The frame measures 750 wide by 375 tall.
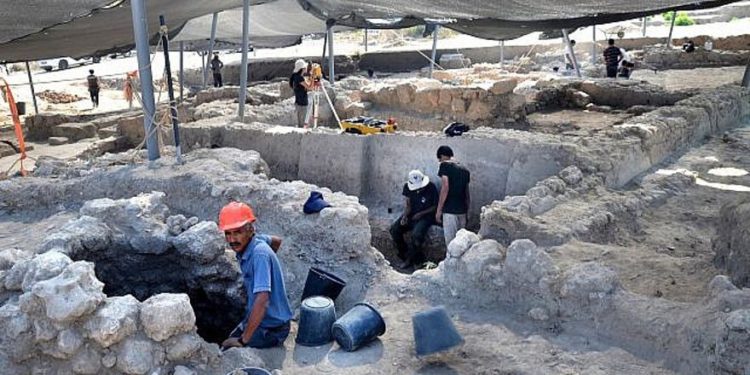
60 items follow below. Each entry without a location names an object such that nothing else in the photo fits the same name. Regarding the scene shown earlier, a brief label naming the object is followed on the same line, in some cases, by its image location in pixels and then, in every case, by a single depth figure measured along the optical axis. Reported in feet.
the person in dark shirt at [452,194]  22.45
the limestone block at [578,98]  41.68
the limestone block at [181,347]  11.11
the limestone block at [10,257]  12.77
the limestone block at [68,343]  10.73
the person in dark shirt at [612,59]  48.93
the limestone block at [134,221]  15.70
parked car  84.28
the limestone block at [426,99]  40.68
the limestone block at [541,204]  17.63
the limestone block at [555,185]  19.47
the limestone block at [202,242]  15.35
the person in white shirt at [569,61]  43.78
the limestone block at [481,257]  14.14
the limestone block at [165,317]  10.92
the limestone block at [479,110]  39.99
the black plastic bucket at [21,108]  57.67
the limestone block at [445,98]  40.37
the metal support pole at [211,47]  38.59
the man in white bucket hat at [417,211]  23.72
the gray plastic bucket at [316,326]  13.10
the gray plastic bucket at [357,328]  12.66
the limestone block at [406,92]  41.55
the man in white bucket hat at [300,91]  36.40
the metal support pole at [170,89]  18.97
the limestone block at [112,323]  10.69
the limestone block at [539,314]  13.07
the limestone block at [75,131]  46.52
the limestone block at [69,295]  10.68
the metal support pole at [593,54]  58.88
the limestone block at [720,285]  11.65
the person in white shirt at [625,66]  48.70
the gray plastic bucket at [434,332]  11.97
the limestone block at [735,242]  13.02
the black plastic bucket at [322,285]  14.53
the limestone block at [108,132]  42.23
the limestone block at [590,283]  12.57
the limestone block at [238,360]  11.57
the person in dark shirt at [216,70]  70.03
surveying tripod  35.04
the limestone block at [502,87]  39.29
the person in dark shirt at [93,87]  60.95
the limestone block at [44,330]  10.82
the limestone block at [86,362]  10.82
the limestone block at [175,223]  16.24
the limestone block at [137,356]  10.77
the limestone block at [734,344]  10.14
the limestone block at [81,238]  14.07
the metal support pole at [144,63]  18.51
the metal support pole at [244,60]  29.66
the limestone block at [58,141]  45.29
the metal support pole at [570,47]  41.92
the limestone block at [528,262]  13.39
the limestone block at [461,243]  14.76
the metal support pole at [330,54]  41.51
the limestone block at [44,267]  11.60
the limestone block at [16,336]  10.84
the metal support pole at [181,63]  51.01
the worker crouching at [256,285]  12.14
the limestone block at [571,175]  20.31
